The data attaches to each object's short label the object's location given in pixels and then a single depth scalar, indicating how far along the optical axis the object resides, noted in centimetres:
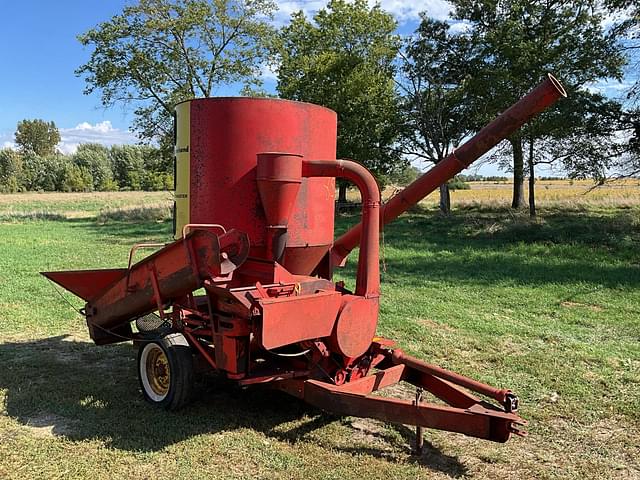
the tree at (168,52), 2967
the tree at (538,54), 2012
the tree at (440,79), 2594
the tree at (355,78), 2767
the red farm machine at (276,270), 459
